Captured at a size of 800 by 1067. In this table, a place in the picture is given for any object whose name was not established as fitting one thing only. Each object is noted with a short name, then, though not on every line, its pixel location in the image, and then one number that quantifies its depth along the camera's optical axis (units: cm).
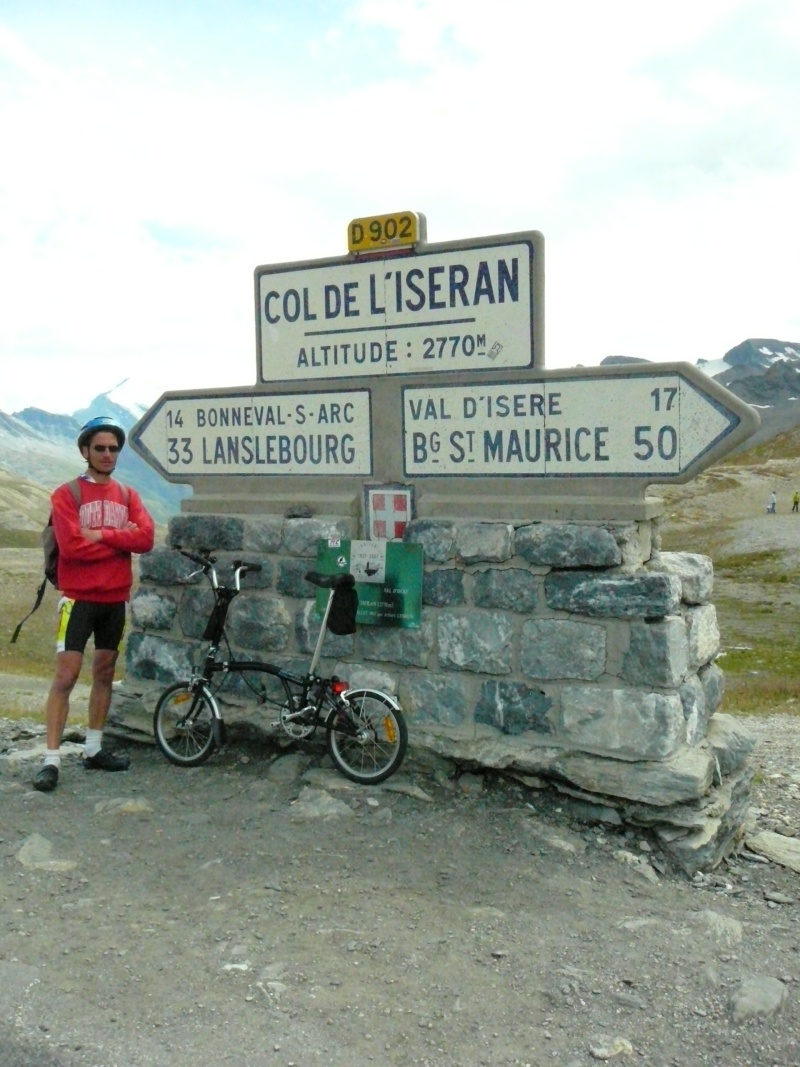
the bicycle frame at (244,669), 593
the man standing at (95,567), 616
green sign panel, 594
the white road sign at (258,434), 625
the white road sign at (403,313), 571
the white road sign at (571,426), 522
